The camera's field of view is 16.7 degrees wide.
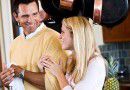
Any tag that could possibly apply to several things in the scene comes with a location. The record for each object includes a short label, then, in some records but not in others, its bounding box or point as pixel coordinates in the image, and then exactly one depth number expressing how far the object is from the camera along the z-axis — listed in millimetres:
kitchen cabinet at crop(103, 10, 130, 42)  5590
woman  3253
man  3463
